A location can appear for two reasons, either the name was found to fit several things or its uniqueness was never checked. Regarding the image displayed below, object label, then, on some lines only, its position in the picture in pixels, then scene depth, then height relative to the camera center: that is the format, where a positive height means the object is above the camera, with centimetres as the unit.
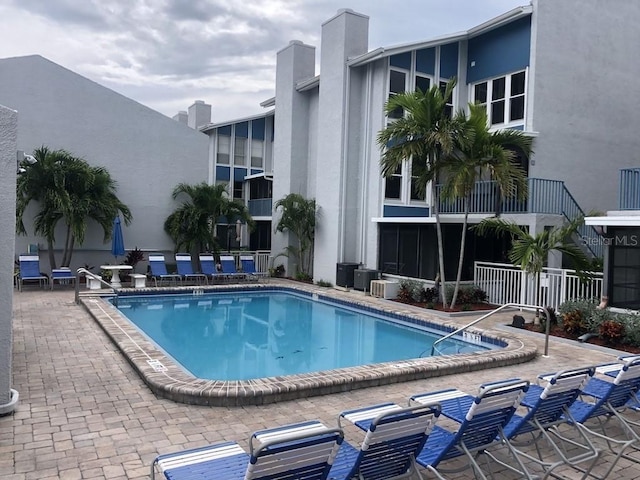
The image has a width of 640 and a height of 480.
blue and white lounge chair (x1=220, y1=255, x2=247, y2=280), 2052 -154
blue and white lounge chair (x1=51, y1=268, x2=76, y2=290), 1725 -170
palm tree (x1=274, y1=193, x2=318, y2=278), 2070 +35
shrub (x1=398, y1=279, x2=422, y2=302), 1589 -177
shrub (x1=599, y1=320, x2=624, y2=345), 1015 -179
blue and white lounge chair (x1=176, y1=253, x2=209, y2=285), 1958 -167
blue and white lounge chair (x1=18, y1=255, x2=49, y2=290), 1672 -154
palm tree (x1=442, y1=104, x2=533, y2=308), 1348 +183
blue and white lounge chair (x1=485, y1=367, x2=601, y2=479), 461 -171
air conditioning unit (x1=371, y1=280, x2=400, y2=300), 1675 -180
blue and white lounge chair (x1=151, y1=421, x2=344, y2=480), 323 -150
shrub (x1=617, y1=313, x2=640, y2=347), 998 -170
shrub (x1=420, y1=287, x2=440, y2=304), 1552 -182
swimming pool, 660 -202
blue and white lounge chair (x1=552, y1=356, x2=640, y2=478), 518 -173
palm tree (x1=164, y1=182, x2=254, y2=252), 2112 +38
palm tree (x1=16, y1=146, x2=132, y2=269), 1789 +91
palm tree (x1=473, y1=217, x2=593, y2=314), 1204 -31
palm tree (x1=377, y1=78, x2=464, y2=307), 1384 +255
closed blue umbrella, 1867 -55
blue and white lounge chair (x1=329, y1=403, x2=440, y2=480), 367 -154
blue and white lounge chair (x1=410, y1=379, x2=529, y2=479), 418 -160
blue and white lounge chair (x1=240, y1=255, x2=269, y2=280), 2087 -159
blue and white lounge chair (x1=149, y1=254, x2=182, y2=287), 1920 -161
